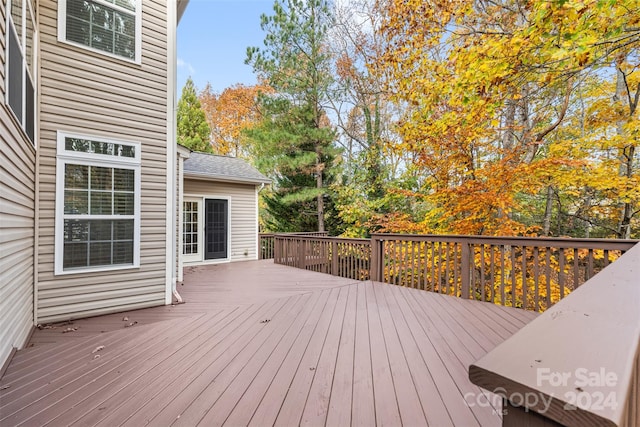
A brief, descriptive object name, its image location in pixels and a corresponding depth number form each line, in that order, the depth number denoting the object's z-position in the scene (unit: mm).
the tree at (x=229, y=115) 15672
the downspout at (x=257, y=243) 8805
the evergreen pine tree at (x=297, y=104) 9719
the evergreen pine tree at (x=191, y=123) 15039
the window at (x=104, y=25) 3551
